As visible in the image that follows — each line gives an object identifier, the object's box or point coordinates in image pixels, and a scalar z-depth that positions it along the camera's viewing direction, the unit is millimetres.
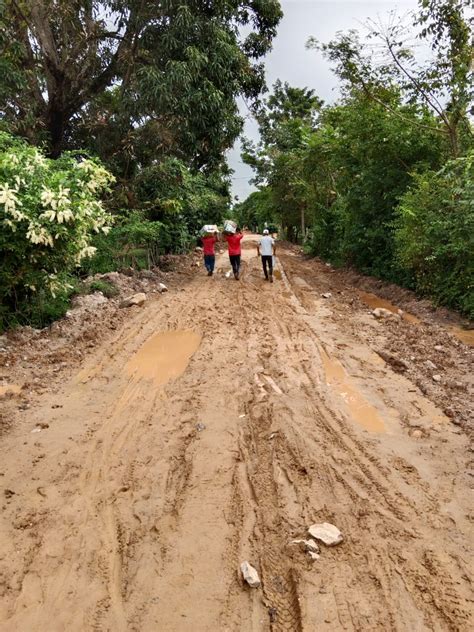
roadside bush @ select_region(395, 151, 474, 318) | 8141
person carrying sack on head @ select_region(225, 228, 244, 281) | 12305
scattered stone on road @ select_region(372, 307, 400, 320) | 8594
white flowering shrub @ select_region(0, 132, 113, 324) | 6059
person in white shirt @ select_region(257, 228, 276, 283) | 11922
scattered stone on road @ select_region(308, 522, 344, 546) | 2862
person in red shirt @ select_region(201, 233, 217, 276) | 12922
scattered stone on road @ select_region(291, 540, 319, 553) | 2803
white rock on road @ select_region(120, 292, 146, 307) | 9192
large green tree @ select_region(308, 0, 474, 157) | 9516
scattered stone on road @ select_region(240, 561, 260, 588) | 2570
